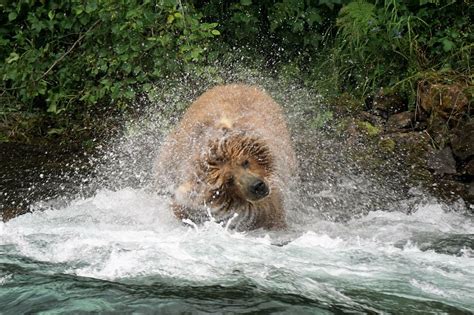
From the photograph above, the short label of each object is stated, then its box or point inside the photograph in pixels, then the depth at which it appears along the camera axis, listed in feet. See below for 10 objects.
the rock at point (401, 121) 49.19
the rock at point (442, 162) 45.19
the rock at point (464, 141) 44.78
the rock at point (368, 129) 49.33
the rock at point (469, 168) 44.19
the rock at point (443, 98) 46.78
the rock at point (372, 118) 50.49
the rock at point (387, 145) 48.03
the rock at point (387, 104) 51.11
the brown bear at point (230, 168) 40.06
